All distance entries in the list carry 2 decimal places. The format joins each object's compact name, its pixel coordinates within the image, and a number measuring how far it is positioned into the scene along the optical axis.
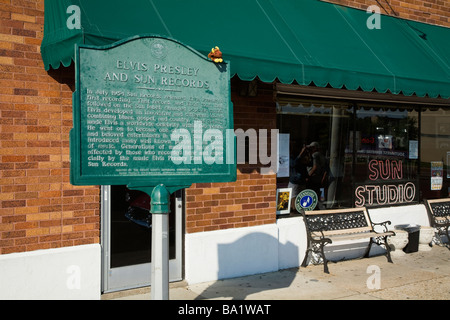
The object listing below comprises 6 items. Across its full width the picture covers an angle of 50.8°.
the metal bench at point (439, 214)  8.34
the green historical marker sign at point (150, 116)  3.37
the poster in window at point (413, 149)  8.80
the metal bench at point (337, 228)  6.86
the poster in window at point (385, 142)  8.34
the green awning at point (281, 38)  4.71
